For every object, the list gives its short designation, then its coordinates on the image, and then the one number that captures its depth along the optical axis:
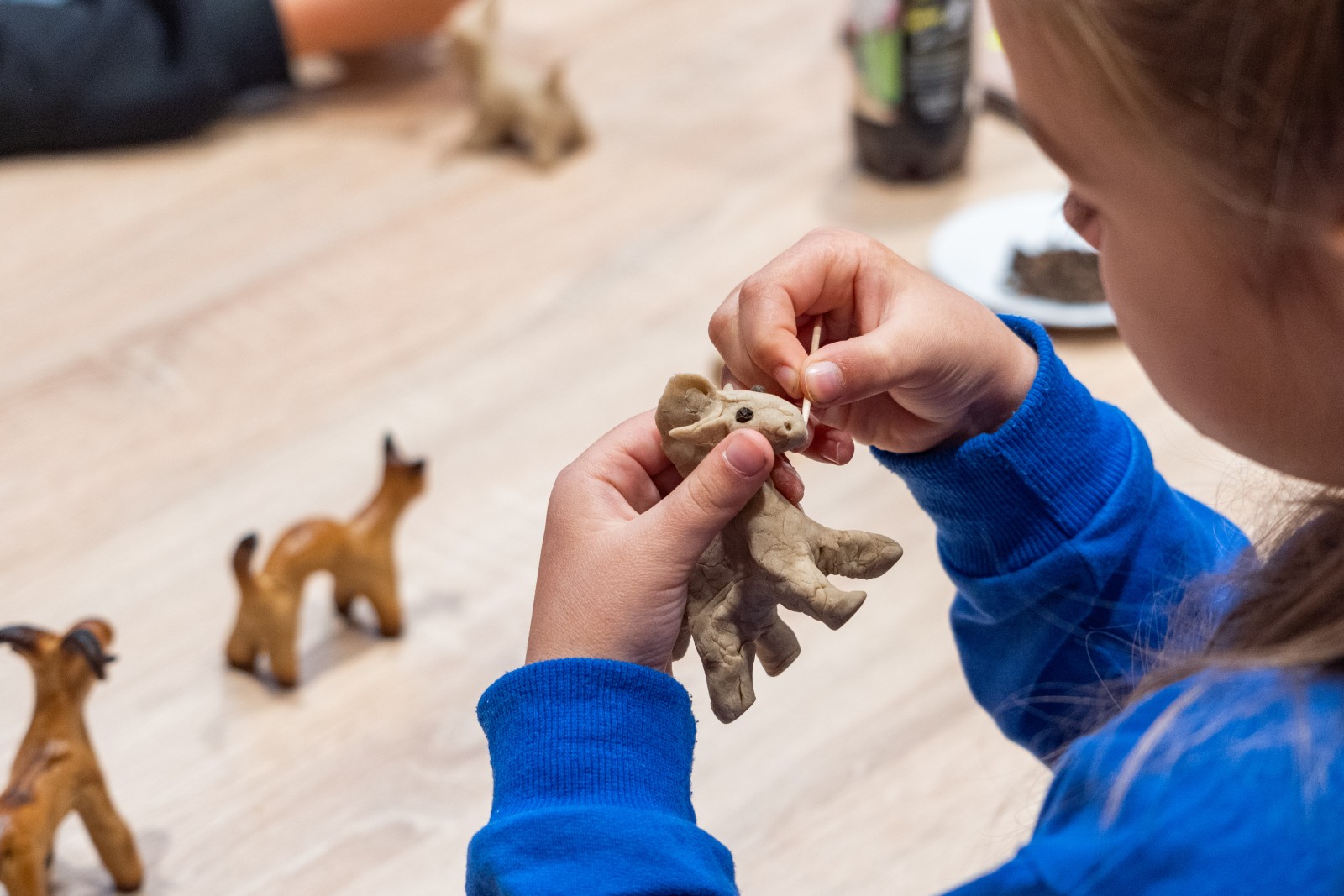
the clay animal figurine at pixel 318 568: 1.07
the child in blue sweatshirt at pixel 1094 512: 0.80
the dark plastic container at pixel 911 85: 1.36
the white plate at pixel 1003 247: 1.24
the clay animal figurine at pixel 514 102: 1.51
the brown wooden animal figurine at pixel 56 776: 0.97
